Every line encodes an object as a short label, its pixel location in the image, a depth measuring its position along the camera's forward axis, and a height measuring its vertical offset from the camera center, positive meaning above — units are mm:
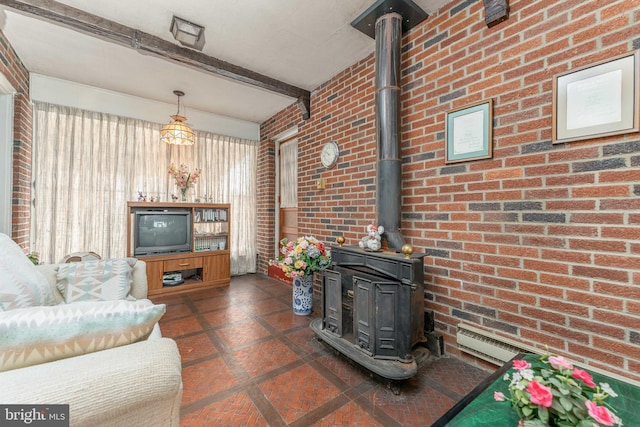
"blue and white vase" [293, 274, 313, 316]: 2879 -907
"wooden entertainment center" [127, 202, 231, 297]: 3520 -597
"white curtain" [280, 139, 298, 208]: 4098 +631
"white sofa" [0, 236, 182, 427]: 665 -467
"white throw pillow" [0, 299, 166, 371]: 761 -367
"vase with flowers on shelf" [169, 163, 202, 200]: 3967 +551
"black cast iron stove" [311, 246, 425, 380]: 1738 -695
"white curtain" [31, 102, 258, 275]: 3219 +542
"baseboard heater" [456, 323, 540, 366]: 1667 -882
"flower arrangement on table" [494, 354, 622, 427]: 716 -525
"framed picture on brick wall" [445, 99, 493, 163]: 1816 +590
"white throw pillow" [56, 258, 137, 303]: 1736 -463
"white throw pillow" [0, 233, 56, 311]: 1157 -331
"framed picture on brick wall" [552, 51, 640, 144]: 1310 +608
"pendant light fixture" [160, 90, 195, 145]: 3303 +1016
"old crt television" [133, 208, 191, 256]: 3553 -256
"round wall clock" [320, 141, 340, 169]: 3045 +706
